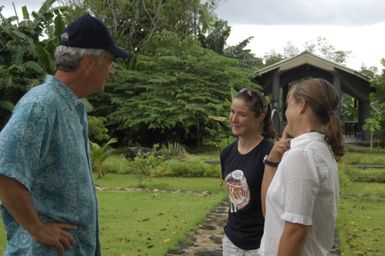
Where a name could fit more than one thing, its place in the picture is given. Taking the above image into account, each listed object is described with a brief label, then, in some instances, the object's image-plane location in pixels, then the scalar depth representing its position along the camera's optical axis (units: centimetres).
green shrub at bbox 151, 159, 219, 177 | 1368
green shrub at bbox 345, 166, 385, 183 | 1327
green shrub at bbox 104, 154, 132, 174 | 1449
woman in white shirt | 214
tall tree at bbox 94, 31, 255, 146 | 2066
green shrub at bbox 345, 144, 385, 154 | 2172
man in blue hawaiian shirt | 205
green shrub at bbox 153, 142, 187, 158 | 1797
